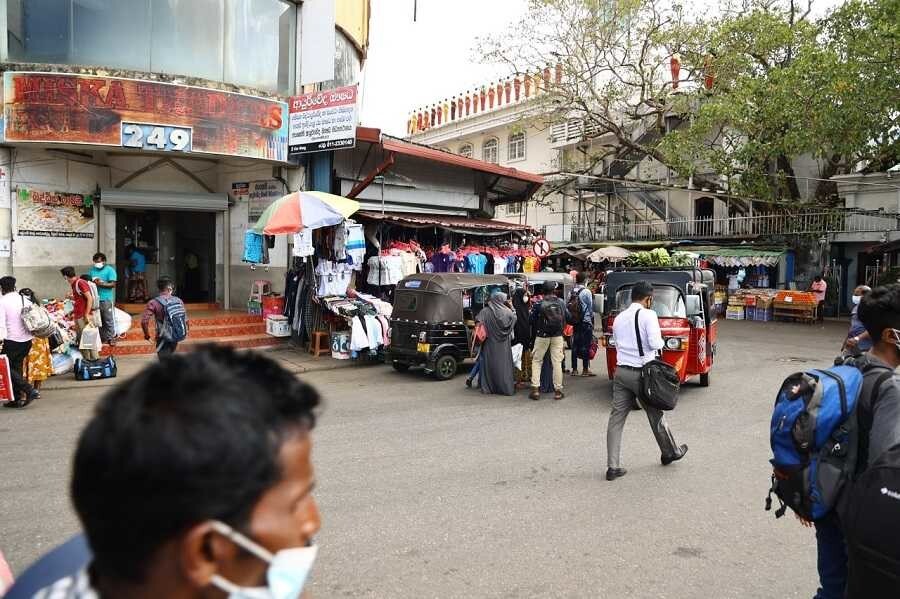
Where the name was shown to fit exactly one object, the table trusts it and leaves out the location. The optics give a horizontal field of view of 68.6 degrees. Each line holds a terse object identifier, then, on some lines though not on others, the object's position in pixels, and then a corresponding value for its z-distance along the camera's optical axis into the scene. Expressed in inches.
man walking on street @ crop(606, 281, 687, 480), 231.5
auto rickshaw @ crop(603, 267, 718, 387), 371.2
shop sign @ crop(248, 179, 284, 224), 559.5
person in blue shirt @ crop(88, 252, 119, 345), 458.9
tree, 693.3
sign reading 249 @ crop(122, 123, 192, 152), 463.2
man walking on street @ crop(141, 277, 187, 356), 358.9
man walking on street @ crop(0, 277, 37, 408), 327.6
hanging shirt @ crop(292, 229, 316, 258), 471.8
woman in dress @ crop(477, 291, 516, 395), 386.0
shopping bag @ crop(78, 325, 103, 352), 413.4
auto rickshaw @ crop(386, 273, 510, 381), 438.3
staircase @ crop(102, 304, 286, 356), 489.1
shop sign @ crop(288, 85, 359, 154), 483.5
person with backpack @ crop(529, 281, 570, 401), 363.6
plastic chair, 568.1
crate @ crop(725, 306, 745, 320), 965.8
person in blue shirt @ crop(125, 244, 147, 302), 582.2
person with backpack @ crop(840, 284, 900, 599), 84.8
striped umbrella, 461.7
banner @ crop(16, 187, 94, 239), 478.0
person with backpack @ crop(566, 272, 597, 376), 456.8
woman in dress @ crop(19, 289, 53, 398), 359.6
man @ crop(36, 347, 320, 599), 40.7
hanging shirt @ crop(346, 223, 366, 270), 499.5
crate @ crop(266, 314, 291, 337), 535.8
